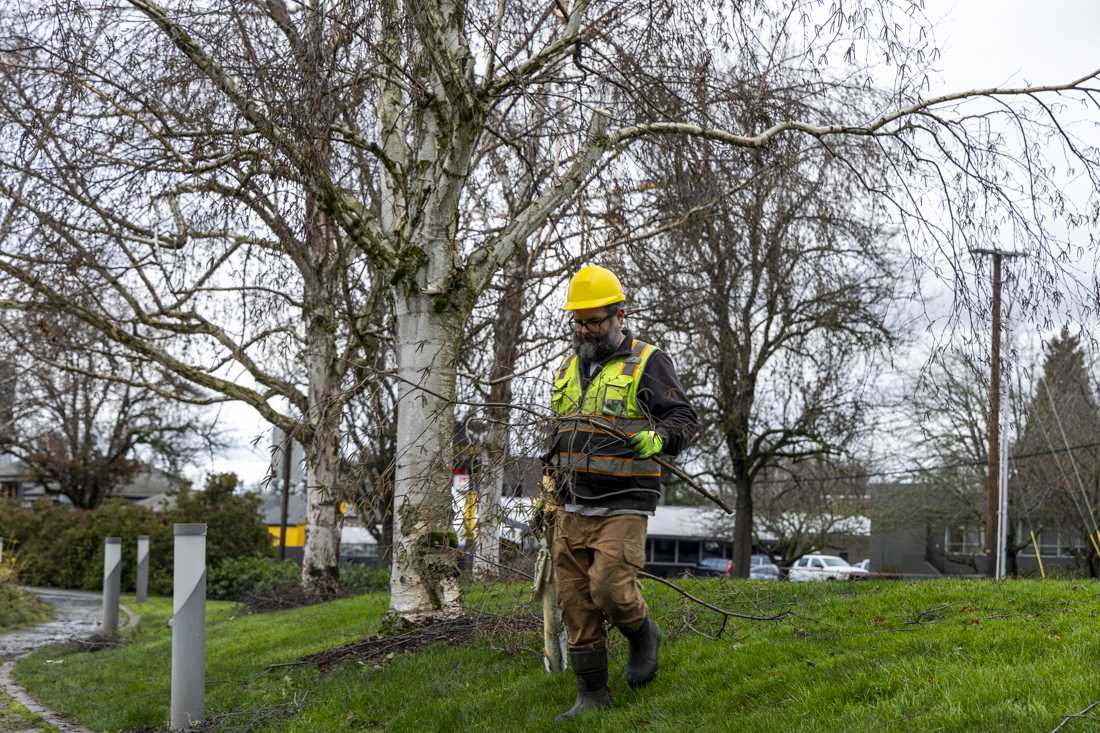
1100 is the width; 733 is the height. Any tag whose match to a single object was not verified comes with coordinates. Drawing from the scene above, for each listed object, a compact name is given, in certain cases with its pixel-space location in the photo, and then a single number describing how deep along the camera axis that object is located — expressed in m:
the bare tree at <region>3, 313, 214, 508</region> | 42.88
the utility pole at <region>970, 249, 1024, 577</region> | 22.24
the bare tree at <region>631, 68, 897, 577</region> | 10.02
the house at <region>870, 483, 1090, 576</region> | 42.19
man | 5.34
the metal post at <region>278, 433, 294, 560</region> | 29.20
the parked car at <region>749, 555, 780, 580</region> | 51.44
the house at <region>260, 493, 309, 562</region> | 55.09
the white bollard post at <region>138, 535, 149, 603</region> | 20.14
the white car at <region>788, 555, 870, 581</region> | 48.34
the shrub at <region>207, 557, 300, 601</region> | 21.64
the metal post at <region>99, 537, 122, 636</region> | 14.71
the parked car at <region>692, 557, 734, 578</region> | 49.36
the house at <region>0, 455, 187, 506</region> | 47.25
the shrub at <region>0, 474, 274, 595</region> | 28.41
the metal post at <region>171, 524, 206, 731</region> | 6.84
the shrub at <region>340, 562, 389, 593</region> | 18.27
